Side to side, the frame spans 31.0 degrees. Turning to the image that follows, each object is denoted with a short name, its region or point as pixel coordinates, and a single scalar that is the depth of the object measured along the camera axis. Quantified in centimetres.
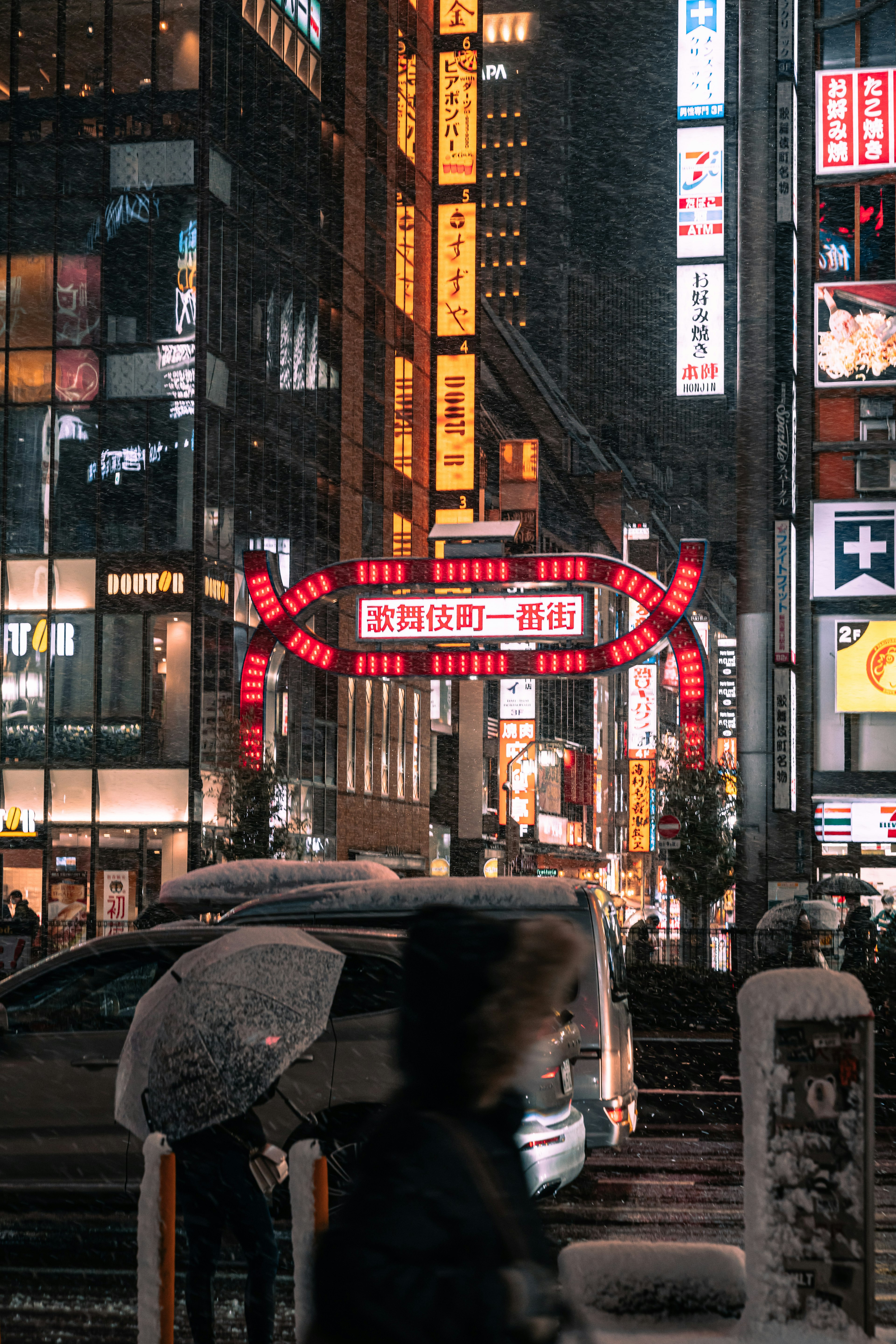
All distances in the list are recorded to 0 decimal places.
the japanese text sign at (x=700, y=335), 4228
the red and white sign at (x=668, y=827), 3228
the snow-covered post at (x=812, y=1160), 571
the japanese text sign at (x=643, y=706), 11644
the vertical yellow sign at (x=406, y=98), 5650
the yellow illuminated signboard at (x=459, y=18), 5312
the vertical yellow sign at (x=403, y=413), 5575
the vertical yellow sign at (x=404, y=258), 5594
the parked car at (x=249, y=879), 1199
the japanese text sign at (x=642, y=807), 9831
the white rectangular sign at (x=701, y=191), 4128
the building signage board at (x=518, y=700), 8381
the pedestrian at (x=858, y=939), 2741
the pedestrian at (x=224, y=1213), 635
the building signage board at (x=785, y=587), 3784
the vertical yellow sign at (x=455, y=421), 4909
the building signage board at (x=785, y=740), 3762
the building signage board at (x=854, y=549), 4166
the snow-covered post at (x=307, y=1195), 545
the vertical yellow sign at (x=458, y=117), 4956
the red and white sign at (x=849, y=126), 4134
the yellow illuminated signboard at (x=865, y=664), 4181
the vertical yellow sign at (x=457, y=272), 4909
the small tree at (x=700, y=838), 3347
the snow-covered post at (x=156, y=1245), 547
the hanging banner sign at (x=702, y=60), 4175
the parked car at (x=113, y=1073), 884
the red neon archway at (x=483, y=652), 3061
